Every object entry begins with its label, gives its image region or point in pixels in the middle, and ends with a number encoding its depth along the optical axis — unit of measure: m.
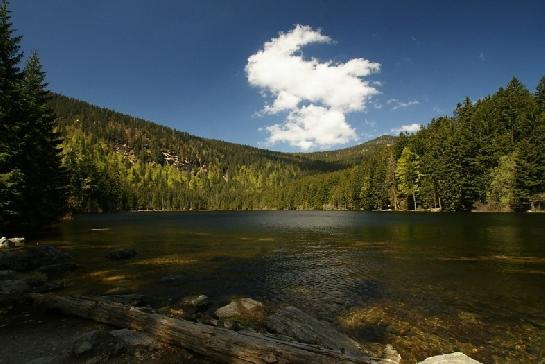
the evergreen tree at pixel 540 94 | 103.94
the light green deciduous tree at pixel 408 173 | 113.38
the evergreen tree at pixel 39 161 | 39.59
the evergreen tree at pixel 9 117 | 30.45
